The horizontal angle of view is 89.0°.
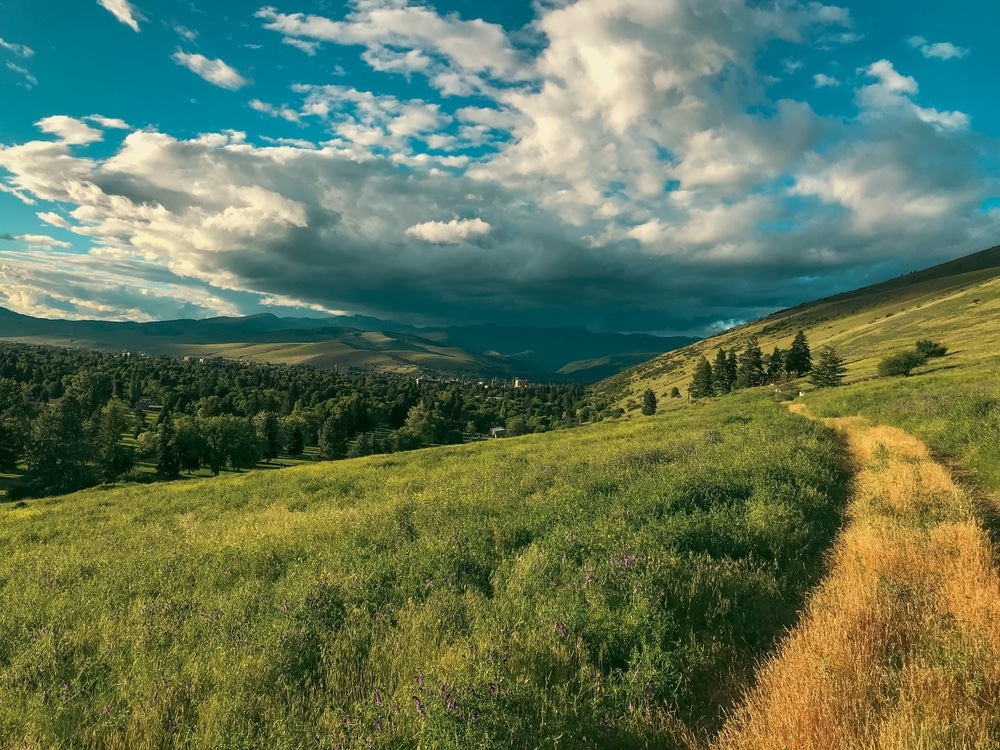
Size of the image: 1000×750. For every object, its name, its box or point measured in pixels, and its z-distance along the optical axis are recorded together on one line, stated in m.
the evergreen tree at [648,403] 137.74
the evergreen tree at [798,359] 112.38
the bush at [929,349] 73.88
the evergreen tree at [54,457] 90.44
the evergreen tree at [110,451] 109.00
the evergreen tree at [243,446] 121.38
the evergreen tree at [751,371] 114.56
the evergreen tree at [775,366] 115.50
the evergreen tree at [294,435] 157.00
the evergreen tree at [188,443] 114.56
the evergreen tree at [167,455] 111.44
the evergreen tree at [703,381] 134.25
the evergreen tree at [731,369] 127.70
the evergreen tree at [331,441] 147.38
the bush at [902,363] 70.75
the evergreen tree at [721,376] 126.88
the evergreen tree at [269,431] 138.88
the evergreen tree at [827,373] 73.44
